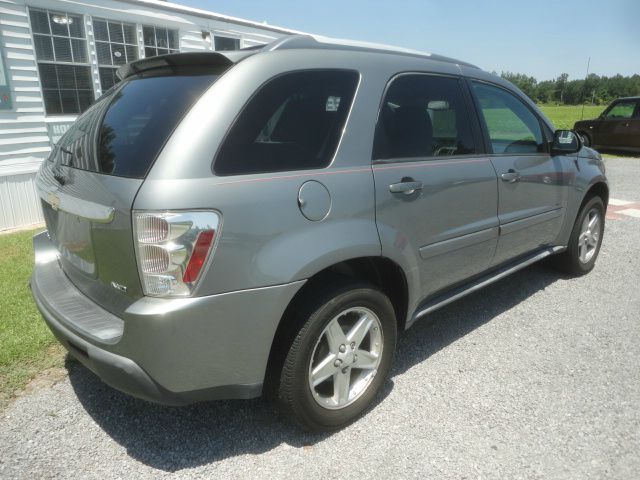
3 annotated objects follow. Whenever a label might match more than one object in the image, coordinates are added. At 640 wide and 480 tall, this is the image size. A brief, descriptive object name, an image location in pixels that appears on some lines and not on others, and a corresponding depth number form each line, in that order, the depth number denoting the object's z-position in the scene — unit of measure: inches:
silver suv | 72.7
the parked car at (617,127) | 540.4
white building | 273.4
